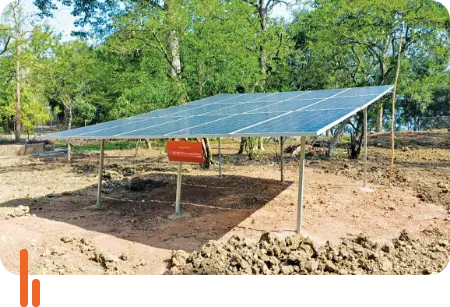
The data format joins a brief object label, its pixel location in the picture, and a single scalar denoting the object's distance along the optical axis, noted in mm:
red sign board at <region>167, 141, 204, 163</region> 8750
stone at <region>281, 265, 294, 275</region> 5750
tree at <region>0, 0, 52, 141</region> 24750
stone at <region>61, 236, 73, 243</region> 7371
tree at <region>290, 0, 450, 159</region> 14938
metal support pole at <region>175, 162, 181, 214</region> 9031
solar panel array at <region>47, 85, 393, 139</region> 6578
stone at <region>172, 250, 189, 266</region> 6285
